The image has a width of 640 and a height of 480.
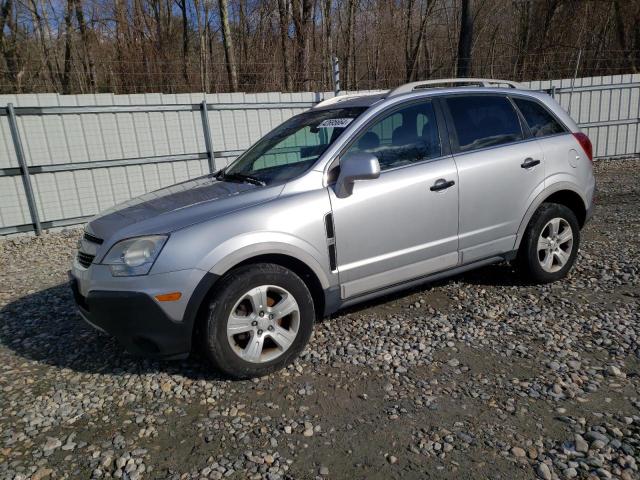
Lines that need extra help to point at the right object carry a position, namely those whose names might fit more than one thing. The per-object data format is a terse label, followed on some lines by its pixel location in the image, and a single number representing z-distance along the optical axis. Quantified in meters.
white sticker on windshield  3.42
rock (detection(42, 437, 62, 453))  2.48
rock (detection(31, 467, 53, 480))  2.27
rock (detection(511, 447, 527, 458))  2.21
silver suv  2.76
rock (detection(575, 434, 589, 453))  2.22
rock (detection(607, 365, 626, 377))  2.83
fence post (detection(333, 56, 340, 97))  9.44
